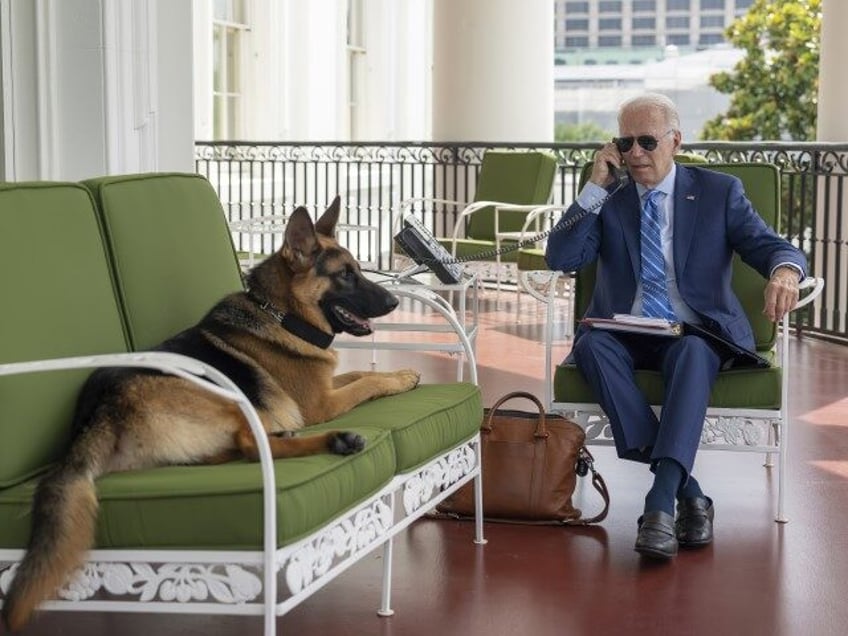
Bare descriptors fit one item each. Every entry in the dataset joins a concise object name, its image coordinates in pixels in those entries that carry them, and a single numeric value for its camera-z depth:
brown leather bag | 4.21
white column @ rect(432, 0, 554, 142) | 11.34
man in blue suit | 4.20
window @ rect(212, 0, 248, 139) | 12.81
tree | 17.77
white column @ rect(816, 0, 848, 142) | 9.03
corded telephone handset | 4.47
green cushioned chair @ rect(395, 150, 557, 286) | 9.45
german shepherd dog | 2.69
